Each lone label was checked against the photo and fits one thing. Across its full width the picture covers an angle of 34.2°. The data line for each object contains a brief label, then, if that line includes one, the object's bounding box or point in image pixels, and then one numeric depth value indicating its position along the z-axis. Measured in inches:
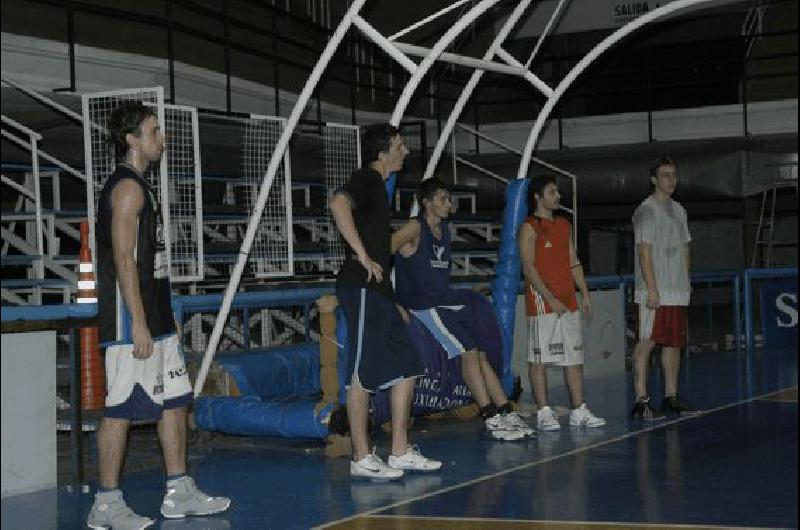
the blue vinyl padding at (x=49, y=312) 303.6
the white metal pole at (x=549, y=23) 467.5
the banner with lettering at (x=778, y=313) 678.5
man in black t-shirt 297.0
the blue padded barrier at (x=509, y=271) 404.5
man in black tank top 240.1
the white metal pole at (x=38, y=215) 421.7
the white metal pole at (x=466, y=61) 380.2
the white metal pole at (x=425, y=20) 382.8
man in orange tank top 376.8
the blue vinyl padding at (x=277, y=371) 372.5
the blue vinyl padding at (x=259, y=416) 338.3
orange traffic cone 346.3
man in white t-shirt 386.3
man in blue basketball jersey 346.9
